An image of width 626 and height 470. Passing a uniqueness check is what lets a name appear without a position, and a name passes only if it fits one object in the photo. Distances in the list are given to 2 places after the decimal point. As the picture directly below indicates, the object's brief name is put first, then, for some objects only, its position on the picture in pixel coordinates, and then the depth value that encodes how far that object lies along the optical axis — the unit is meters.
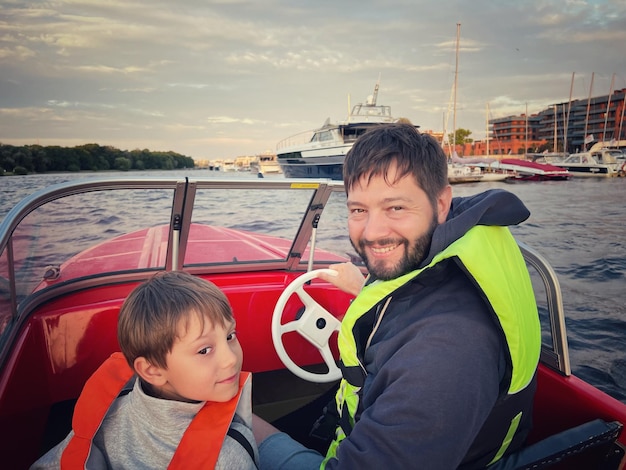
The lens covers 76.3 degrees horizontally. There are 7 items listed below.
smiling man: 0.87
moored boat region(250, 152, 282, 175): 38.78
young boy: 1.13
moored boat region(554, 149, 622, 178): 34.35
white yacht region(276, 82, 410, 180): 25.61
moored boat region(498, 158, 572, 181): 31.77
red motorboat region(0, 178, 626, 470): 1.57
